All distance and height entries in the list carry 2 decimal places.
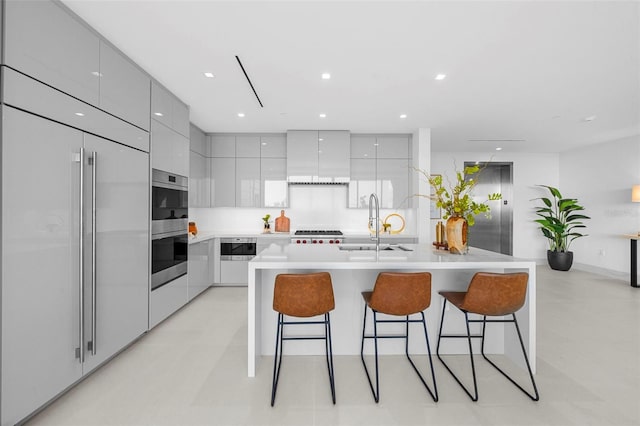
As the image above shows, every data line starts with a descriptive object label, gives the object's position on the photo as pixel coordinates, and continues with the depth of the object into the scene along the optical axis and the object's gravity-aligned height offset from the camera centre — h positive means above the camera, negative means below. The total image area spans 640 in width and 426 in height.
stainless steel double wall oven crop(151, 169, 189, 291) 2.99 -0.17
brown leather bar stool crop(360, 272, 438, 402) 1.98 -0.55
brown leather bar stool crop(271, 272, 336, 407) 1.95 -0.55
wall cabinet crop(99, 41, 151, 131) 2.27 +1.04
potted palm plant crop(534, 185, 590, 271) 5.91 -0.24
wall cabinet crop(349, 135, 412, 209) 4.93 +0.76
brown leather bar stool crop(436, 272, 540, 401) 1.98 -0.55
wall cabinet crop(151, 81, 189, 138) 3.00 +1.13
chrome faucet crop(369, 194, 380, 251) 2.53 -0.11
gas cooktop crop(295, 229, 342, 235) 4.69 -0.32
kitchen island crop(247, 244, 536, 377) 2.41 -0.82
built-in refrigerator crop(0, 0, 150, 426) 1.58 +0.02
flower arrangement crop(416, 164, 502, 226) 2.49 +0.06
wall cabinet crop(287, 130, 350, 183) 4.78 +0.92
